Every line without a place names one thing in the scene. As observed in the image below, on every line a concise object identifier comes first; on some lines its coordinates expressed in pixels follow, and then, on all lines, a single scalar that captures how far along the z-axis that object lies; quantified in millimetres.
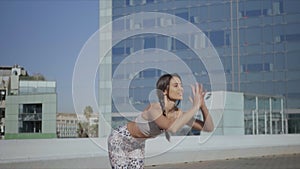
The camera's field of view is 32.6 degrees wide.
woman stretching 3570
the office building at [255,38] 44656
